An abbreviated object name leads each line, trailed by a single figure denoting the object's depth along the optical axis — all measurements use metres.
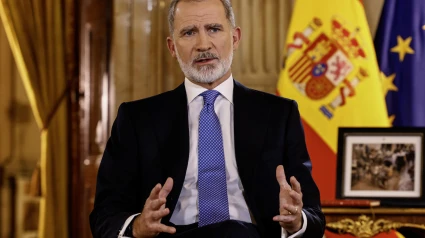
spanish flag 7.34
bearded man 4.13
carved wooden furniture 5.81
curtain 9.15
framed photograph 6.13
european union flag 7.68
